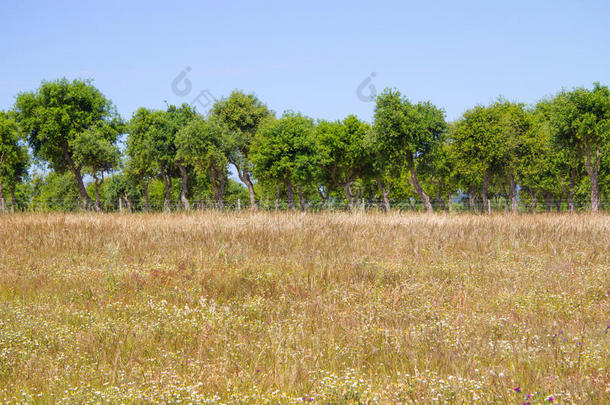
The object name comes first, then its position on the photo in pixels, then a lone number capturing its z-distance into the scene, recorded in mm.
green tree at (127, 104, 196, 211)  52344
